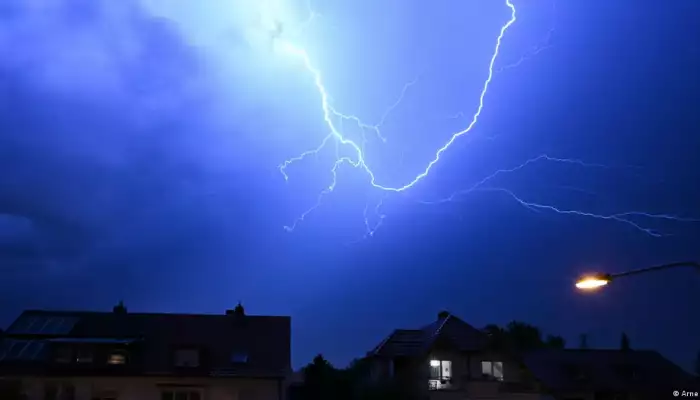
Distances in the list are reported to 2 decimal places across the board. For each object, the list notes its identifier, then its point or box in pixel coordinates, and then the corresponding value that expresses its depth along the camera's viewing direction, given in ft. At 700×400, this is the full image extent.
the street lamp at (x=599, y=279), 28.68
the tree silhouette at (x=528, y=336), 257.18
